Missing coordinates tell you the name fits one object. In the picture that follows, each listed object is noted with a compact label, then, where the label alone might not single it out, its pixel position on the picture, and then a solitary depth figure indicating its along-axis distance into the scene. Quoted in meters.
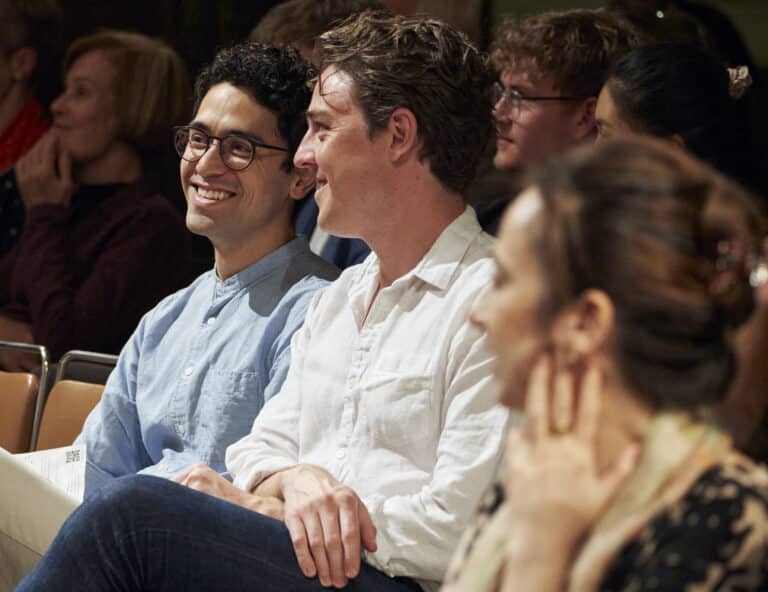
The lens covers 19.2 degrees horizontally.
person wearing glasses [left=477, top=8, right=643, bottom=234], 4.97
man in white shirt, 3.12
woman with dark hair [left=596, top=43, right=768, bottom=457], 3.95
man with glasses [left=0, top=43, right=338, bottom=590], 4.17
